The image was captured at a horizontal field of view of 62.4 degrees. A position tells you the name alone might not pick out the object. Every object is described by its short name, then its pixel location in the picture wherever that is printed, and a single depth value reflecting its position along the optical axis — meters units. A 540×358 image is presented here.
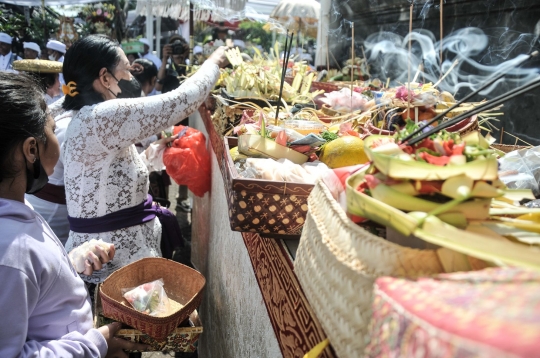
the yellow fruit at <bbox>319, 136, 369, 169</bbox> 1.38
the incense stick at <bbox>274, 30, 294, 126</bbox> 1.65
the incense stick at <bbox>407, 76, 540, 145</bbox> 0.63
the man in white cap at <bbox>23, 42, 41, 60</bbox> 8.86
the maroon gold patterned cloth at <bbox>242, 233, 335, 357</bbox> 0.95
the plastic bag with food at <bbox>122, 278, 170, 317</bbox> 1.95
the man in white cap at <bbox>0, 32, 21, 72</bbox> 8.55
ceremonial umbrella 8.57
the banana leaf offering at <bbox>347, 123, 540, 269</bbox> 0.62
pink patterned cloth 0.39
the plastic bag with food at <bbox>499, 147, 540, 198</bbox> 1.32
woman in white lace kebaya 2.04
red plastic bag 3.26
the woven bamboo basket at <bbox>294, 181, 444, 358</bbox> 0.61
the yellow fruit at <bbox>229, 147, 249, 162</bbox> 1.47
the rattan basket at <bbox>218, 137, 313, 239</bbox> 1.14
